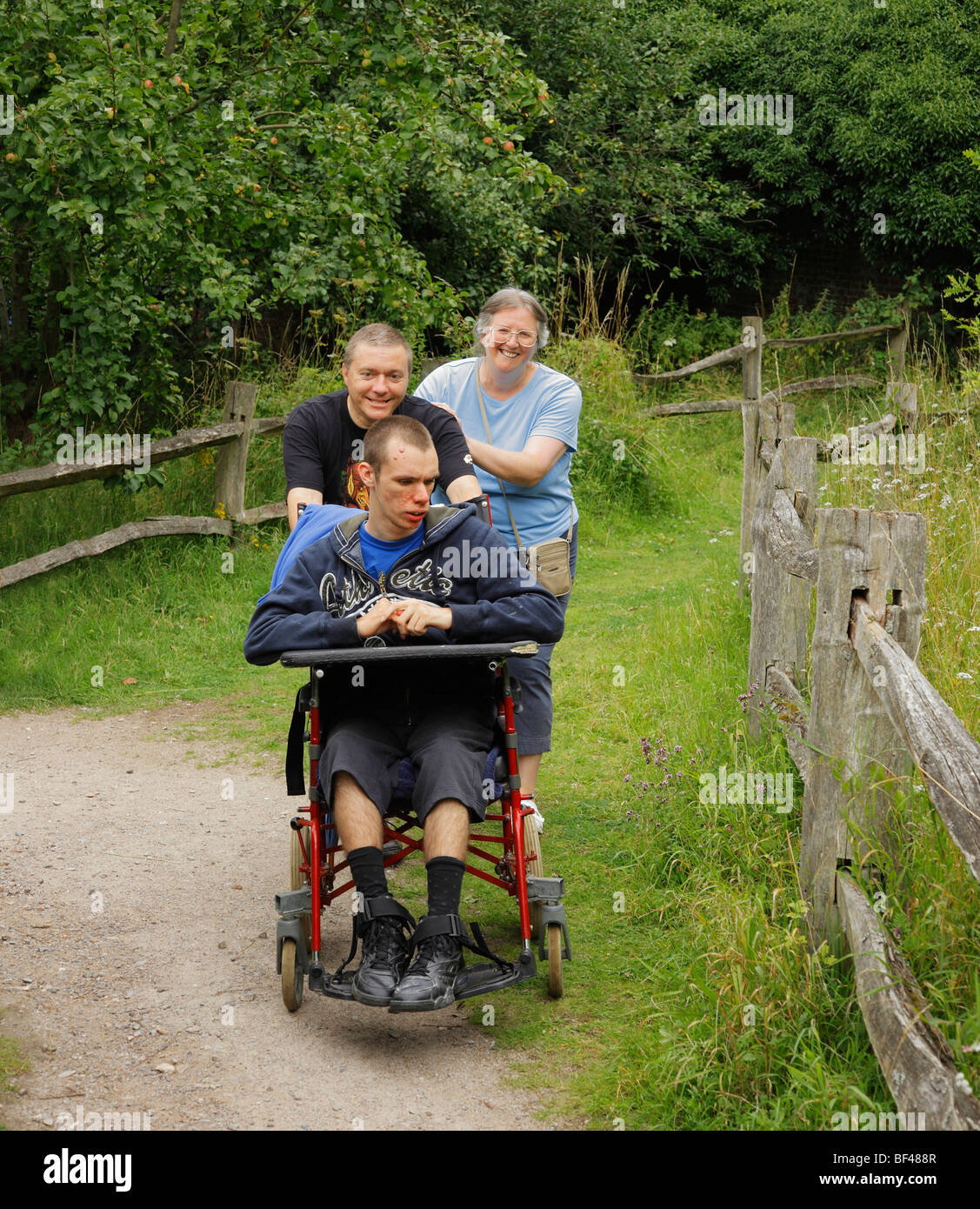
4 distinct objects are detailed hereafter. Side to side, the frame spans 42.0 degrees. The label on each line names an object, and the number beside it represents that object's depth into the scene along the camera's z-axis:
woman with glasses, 4.46
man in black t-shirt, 4.32
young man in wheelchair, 3.50
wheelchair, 3.46
